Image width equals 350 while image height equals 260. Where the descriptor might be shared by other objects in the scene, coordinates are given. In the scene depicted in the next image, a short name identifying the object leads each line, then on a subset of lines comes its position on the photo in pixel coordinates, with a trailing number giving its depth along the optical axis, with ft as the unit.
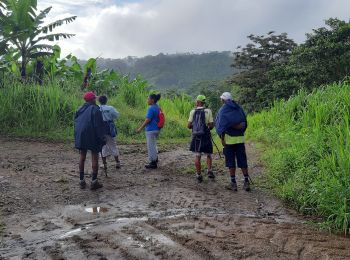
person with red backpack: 29.60
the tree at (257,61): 100.67
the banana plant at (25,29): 48.62
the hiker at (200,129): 26.27
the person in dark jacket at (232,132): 23.97
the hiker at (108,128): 27.84
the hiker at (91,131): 24.12
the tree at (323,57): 62.62
